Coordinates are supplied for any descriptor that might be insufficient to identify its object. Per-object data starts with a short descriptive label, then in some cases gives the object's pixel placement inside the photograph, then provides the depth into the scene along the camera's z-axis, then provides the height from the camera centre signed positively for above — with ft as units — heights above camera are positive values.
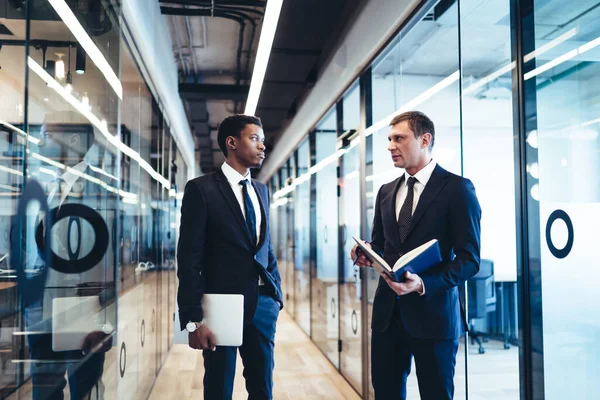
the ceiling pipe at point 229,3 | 14.65 +6.46
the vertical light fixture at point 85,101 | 7.10 +1.76
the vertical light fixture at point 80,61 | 6.81 +2.26
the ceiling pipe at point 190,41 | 17.55 +6.95
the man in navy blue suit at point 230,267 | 6.82 -0.59
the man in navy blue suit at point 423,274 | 6.25 -0.57
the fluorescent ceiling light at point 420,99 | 9.32 +2.61
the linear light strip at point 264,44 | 10.01 +4.25
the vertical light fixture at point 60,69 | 5.97 +1.88
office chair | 17.01 -2.33
